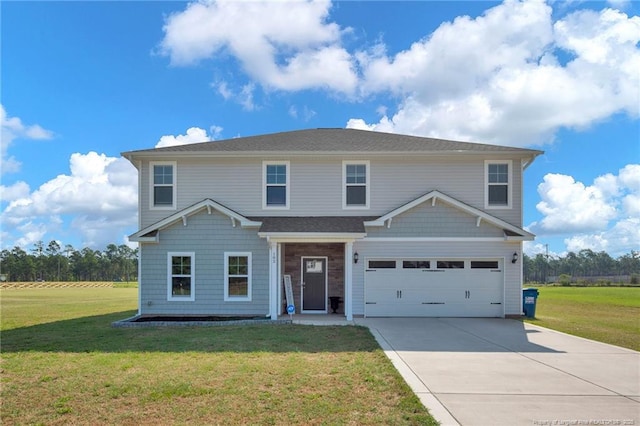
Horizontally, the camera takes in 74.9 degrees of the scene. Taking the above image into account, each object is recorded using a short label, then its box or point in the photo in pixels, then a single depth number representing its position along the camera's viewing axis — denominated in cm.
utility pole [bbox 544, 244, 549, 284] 9035
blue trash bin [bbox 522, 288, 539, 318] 1433
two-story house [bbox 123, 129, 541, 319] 1378
